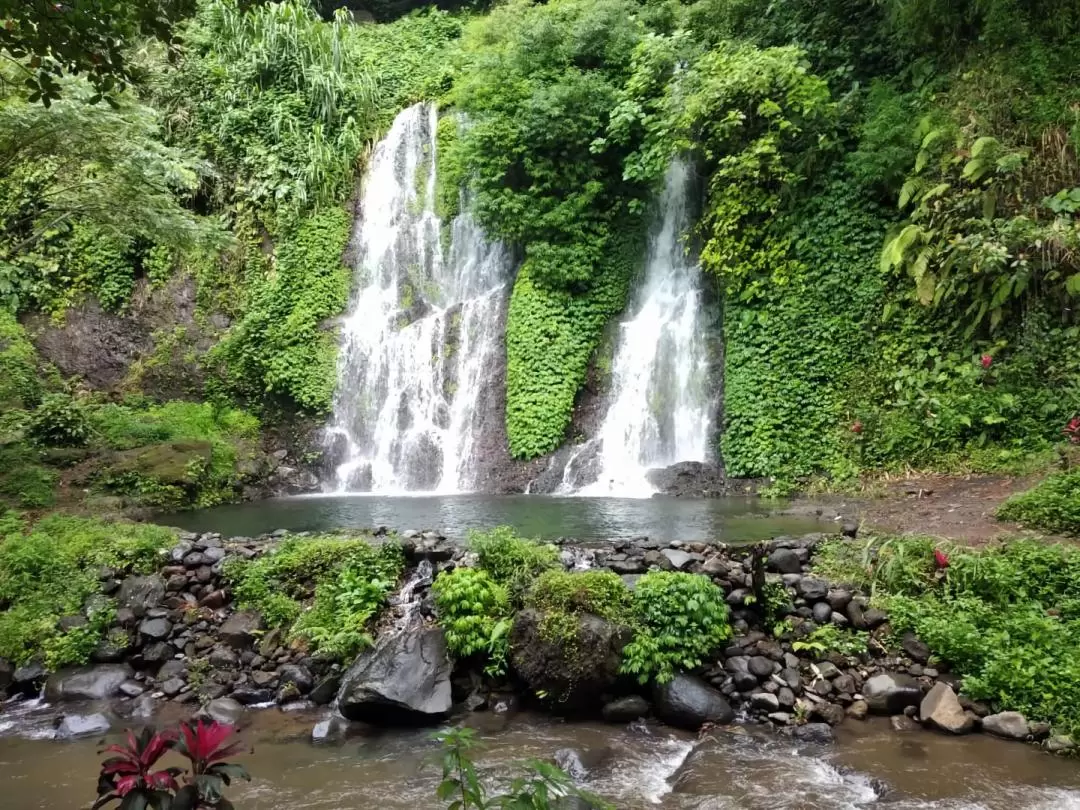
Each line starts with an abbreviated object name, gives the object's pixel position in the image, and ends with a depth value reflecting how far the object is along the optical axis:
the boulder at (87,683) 6.31
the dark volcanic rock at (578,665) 5.74
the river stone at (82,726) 5.61
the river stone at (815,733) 5.27
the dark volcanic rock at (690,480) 12.72
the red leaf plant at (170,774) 2.59
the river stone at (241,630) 6.80
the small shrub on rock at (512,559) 6.55
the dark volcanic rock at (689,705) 5.56
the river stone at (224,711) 5.78
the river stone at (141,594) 7.18
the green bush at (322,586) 6.68
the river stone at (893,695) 5.54
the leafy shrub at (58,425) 12.80
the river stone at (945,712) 5.23
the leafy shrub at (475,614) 6.10
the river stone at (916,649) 5.86
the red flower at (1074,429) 9.23
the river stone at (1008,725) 5.06
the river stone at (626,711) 5.69
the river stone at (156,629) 6.87
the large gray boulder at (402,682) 5.72
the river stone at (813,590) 6.43
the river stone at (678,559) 6.75
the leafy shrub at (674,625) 5.80
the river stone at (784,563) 6.86
